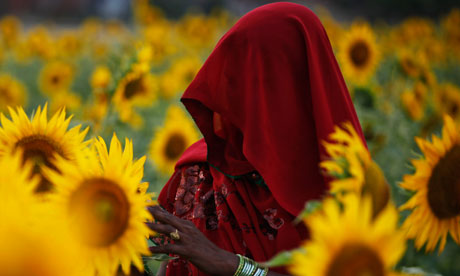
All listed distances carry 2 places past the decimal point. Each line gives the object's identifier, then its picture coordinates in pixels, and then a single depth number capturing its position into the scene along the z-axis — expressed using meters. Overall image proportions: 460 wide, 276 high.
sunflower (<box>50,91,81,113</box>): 7.65
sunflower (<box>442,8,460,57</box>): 12.83
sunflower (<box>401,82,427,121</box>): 7.81
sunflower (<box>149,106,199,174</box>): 6.31
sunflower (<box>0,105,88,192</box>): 2.33
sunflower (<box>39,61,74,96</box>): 10.46
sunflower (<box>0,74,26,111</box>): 8.72
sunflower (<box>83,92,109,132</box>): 5.24
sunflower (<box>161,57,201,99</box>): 9.62
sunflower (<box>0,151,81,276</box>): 1.26
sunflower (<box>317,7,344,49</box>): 14.10
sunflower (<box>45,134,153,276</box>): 1.81
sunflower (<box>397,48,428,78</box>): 8.03
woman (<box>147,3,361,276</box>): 2.84
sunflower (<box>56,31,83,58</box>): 12.97
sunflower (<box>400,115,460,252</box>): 2.64
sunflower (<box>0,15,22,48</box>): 12.90
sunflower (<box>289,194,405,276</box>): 1.52
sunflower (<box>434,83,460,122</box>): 7.68
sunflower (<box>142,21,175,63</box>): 11.27
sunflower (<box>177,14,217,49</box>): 13.80
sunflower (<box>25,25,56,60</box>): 12.27
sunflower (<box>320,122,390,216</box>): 1.77
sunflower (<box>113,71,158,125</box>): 4.92
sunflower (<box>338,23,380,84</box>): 8.10
